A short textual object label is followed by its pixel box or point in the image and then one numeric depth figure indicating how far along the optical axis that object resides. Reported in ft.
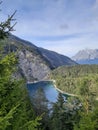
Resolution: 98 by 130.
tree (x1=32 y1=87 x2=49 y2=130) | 89.80
